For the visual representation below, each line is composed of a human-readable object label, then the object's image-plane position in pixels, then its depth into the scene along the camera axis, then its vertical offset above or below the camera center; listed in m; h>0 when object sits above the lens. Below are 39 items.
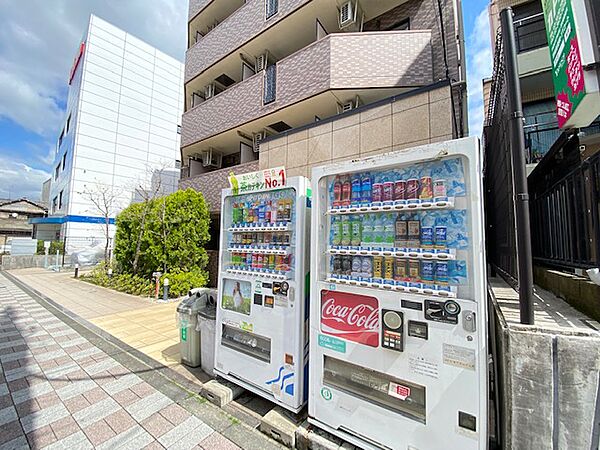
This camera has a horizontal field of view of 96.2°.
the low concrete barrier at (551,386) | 1.49 -0.83
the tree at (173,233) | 8.91 +0.30
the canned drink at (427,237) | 2.09 +0.03
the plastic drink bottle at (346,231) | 2.58 +0.10
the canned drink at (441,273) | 2.00 -0.24
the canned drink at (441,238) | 2.02 +0.02
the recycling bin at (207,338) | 3.61 -1.31
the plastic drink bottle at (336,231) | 2.63 +0.10
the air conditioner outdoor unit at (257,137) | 9.11 +3.58
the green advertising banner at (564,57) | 1.72 +1.30
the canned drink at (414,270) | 2.13 -0.23
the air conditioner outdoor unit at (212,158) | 11.09 +3.50
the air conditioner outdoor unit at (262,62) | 9.02 +6.07
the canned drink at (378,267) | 2.31 -0.22
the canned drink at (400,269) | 2.21 -0.23
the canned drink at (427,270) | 2.08 -0.23
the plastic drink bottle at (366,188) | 2.46 +0.49
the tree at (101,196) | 18.31 +3.18
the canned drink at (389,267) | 2.27 -0.22
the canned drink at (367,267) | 2.38 -0.23
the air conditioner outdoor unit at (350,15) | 6.49 +5.53
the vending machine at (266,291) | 2.70 -0.54
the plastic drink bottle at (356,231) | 2.52 +0.10
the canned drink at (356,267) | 2.43 -0.23
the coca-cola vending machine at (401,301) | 1.82 -0.46
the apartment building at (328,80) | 5.24 +3.99
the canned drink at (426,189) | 2.10 +0.41
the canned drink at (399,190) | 2.27 +0.43
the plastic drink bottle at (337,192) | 2.59 +0.48
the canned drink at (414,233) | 2.16 +0.07
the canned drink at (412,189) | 2.19 +0.43
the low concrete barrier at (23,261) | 15.80 -1.15
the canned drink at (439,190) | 2.01 +0.39
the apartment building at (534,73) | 7.05 +4.97
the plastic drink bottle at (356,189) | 2.51 +0.49
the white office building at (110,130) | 18.19 +8.39
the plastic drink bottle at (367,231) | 2.45 +0.09
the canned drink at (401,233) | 2.24 +0.07
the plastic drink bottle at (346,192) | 2.55 +0.47
